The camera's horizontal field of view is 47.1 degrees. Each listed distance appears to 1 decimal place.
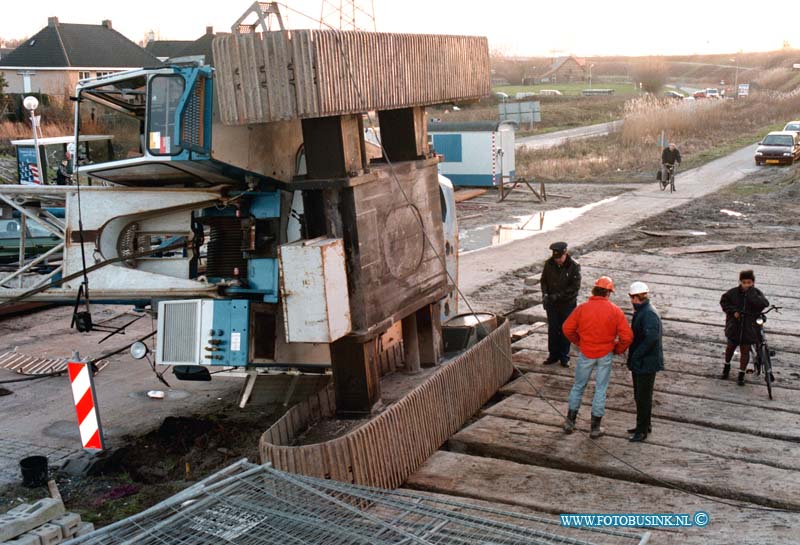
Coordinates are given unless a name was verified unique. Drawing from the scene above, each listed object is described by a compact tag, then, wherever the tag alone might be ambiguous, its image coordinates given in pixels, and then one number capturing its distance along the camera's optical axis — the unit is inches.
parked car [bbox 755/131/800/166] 1581.0
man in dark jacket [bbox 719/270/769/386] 446.0
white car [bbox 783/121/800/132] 1763.0
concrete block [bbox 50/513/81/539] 231.1
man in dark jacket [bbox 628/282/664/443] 377.7
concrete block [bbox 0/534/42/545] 219.6
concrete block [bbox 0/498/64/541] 222.4
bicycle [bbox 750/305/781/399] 443.5
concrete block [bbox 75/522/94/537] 235.5
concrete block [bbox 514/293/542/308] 656.4
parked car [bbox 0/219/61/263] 778.2
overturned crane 352.2
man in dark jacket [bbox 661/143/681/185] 1353.3
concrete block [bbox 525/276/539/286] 725.3
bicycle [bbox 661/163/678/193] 1333.7
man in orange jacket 381.1
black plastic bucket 386.6
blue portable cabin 1342.8
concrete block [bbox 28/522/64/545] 224.7
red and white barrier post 387.5
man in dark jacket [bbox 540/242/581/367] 482.9
